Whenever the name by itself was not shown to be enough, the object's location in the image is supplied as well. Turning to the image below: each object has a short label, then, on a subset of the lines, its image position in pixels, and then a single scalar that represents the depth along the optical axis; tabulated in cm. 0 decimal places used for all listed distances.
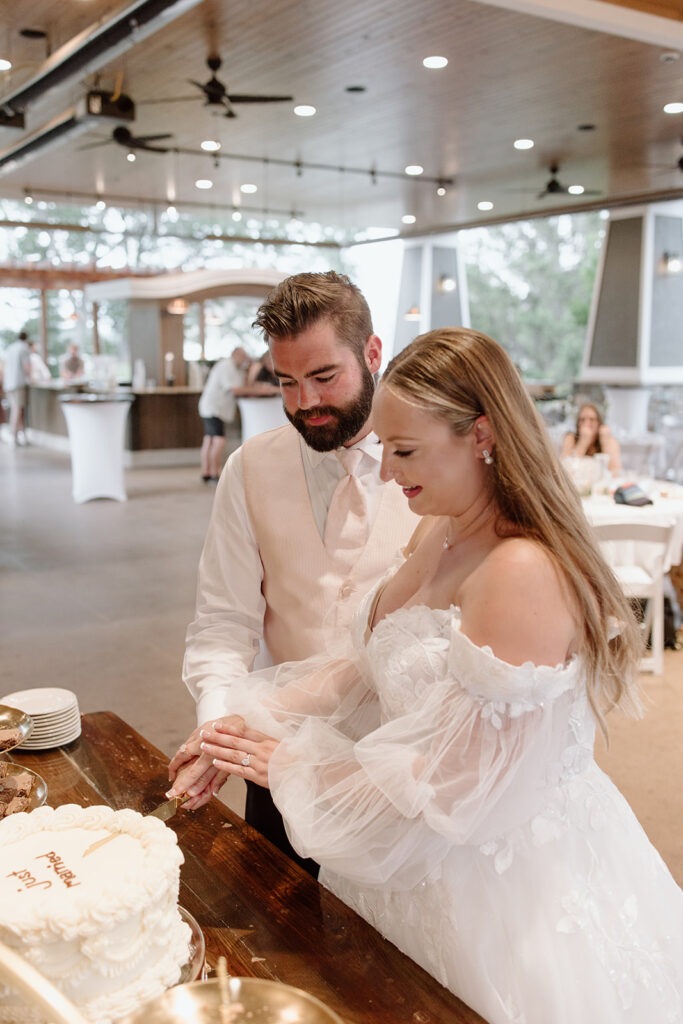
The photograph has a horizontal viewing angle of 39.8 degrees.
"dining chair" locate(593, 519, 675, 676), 516
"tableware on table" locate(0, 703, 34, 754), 170
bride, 136
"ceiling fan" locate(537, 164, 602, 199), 1231
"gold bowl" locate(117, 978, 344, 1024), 75
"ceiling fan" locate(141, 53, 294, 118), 795
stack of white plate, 199
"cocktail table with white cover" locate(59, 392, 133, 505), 1056
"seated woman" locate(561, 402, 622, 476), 743
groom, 202
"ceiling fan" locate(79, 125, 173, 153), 948
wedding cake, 101
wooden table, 121
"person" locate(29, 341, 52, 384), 1738
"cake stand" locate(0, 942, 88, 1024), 69
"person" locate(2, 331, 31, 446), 1677
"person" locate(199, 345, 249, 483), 1207
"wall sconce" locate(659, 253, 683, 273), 1405
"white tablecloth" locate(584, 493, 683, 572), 539
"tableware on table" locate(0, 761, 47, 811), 163
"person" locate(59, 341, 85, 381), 1725
